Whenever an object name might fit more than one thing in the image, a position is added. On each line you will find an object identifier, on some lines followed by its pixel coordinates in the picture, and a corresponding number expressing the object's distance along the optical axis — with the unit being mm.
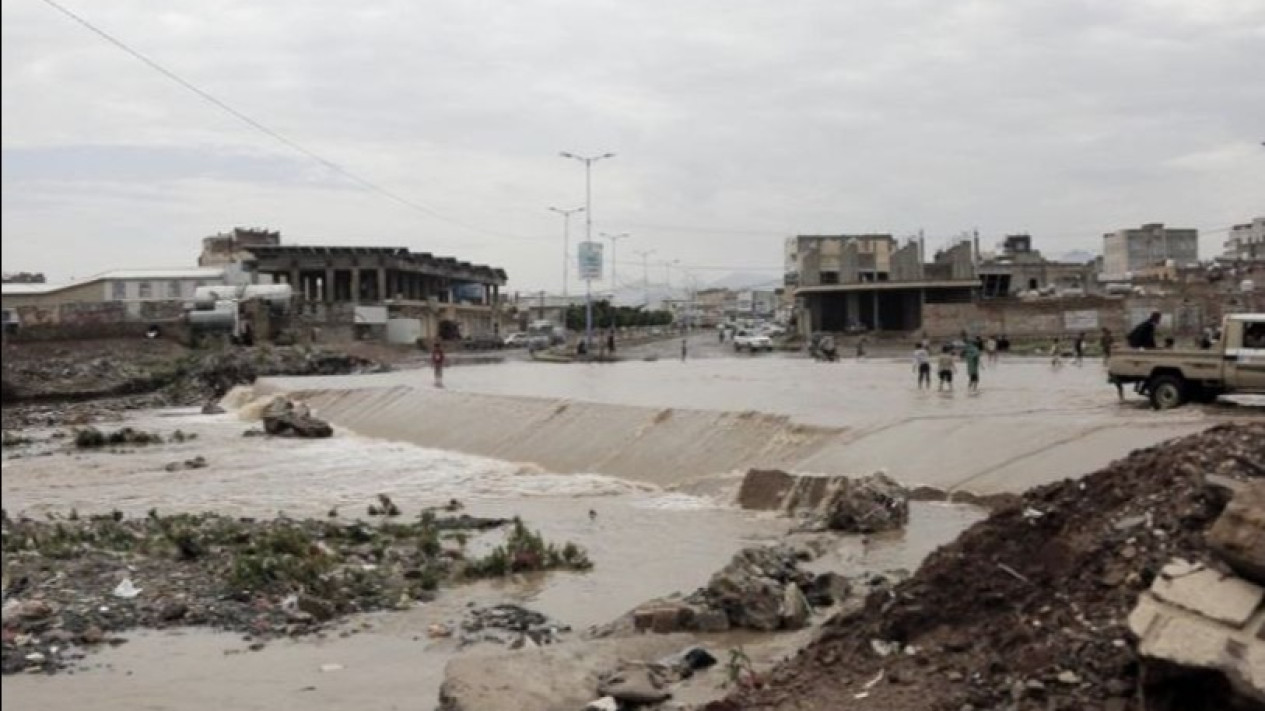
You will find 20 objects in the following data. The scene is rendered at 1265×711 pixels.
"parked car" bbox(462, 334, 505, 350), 87469
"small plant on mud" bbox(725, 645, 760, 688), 7980
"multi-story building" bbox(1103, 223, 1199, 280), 105250
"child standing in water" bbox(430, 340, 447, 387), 48250
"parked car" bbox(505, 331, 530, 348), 90188
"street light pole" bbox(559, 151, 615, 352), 73000
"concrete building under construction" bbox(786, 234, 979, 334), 77000
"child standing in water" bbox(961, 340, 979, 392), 33469
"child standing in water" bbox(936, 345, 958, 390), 34000
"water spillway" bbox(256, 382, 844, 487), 23797
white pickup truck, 23031
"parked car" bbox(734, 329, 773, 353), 74375
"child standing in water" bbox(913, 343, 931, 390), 35156
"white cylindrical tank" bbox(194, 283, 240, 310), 75531
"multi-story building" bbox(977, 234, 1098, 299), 85688
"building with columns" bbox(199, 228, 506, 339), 89500
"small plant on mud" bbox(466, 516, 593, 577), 14836
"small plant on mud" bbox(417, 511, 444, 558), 16031
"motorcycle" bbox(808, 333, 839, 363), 55219
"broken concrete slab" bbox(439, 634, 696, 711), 8227
